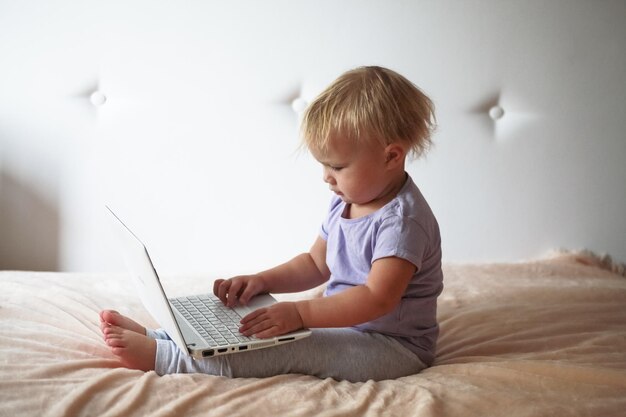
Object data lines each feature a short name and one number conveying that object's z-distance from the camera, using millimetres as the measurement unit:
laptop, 1150
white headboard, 1913
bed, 1104
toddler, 1238
